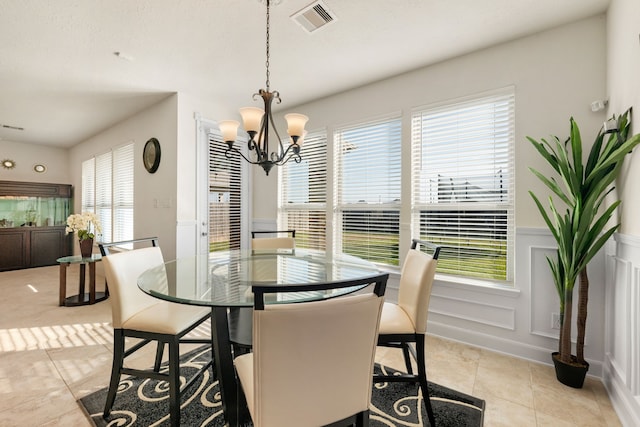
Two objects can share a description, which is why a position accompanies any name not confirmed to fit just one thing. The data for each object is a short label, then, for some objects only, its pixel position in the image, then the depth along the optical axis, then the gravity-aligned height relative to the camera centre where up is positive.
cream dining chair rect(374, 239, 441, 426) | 1.63 -0.65
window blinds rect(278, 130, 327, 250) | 3.74 +0.23
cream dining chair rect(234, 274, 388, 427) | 0.91 -0.49
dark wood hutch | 5.68 -0.27
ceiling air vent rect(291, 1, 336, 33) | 2.03 +1.42
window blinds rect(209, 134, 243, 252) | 3.98 +0.19
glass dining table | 1.34 -0.39
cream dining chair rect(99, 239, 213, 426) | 1.53 -0.63
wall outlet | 2.24 -0.83
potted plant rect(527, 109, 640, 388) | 1.83 -0.08
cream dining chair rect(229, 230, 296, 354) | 1.63 -0.73
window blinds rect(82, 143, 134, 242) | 4.57 +0.36
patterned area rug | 1.62 -1.17
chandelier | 1.96 +0.58
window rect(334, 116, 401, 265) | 3.14 +0.26
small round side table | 3.56 -0.95
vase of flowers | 3.71 -0.23
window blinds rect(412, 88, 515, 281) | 2.51 +0.27
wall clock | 3.81 +0.75
